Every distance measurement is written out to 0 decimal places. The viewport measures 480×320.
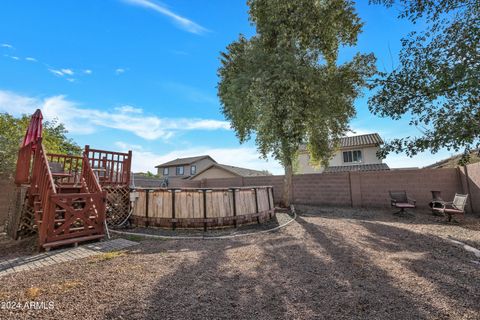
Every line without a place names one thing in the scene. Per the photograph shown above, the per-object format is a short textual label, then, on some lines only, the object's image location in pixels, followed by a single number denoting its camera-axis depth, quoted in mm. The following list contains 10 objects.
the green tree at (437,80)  3805
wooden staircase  4812
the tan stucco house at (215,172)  23848
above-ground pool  6793
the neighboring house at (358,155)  18156
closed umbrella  6754
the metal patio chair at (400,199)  9000
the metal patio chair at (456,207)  7187
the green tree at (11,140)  8547
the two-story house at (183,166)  34438
